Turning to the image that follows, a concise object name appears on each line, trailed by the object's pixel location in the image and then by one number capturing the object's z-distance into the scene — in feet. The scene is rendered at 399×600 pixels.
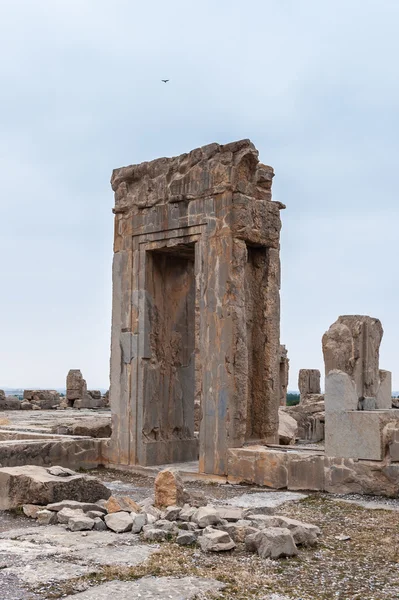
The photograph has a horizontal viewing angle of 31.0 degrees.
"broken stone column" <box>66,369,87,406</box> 90.22
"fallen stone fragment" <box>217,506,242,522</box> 18.49
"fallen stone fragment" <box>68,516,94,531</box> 18.20
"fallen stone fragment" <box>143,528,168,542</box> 17.17
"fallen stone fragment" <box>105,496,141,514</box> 19.47
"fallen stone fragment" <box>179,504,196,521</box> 18.58
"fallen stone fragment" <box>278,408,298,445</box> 36.30
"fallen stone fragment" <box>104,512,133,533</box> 17.98
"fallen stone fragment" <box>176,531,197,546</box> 16.65
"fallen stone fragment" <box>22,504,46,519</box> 20.25
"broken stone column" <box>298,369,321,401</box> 82.79
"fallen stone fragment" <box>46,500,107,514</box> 19.82
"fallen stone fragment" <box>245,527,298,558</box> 15.72
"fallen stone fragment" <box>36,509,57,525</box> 19.36
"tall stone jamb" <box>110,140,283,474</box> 29.04
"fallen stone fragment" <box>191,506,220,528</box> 17.89
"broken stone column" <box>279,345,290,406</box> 83.92
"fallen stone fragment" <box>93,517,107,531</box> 18.39
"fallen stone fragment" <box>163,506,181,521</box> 18.72
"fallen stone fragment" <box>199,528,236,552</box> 16.14
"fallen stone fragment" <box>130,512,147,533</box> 17.99
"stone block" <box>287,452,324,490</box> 25.36
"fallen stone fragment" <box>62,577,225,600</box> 12.85
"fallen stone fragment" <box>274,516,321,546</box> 16.65
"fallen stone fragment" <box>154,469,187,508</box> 20.20
